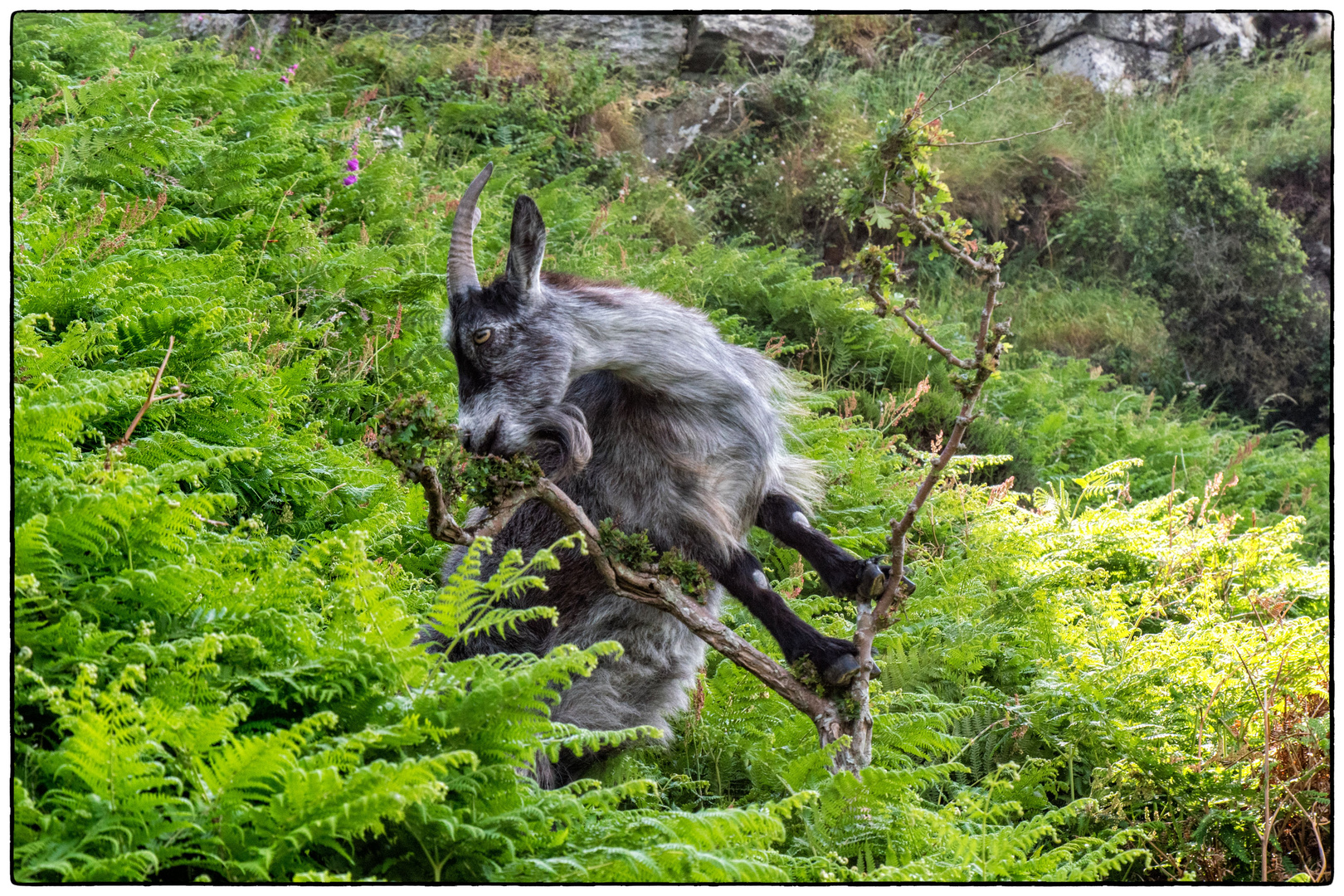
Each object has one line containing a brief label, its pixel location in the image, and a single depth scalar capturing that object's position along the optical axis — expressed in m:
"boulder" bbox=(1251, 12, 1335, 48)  17.42
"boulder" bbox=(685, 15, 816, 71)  14.97
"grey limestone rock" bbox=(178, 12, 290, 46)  11.45
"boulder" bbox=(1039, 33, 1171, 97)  16.25
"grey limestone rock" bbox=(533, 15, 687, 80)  14.44
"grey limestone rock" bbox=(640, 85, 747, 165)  14.20
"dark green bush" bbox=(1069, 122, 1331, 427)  13.32
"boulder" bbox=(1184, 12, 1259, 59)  16.95
